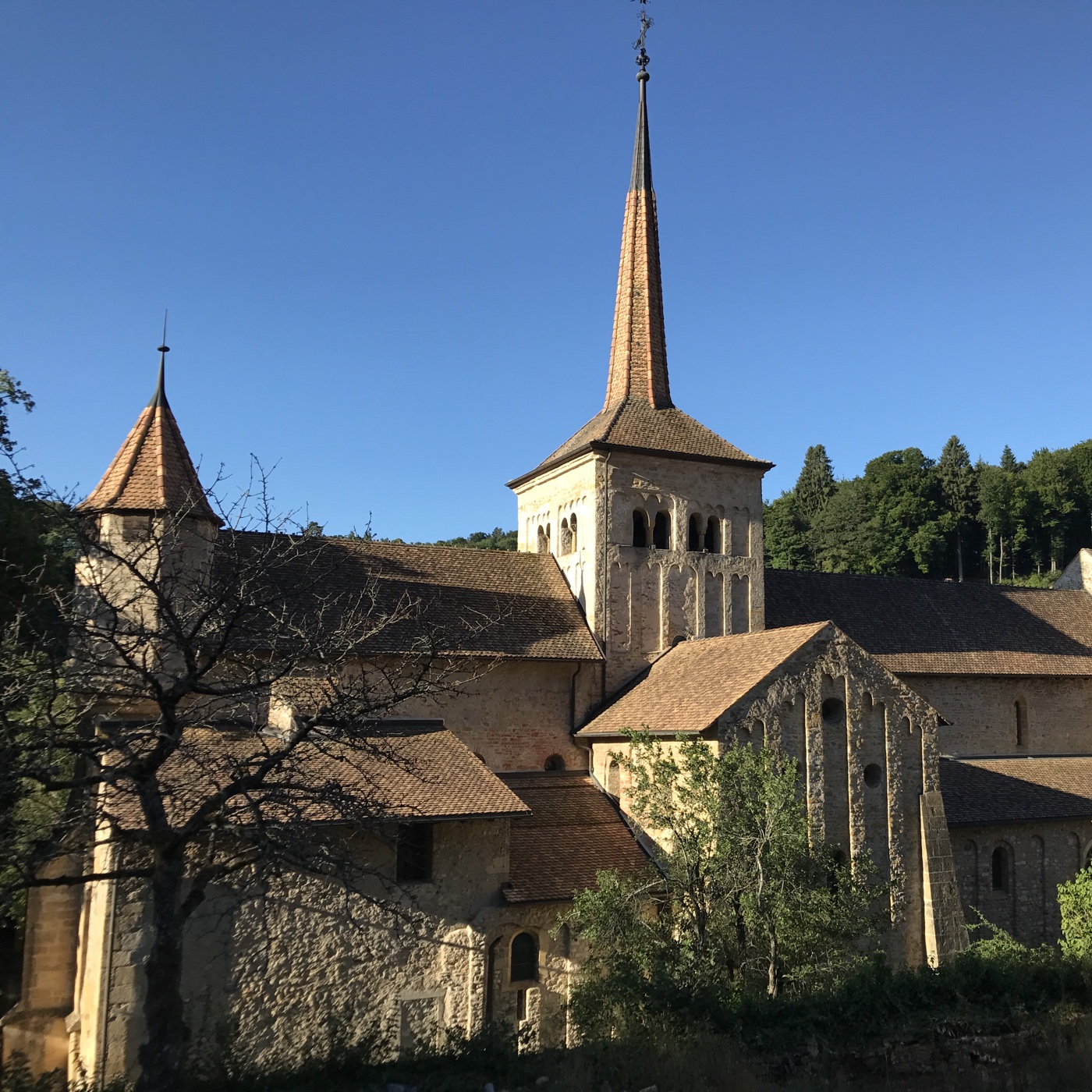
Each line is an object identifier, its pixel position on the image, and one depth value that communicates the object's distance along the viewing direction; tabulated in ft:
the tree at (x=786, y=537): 250.57
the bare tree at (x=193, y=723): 34.47
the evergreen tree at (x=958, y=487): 257.55
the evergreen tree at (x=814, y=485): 269.23
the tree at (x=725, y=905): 49.96
